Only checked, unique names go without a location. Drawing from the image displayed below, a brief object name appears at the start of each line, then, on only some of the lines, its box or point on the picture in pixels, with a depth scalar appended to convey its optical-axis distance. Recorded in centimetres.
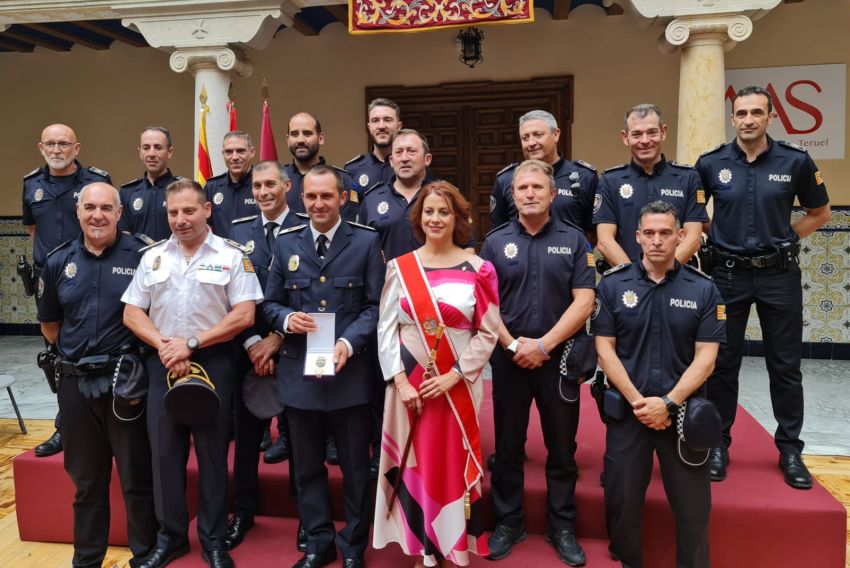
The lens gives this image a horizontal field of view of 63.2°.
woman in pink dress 268
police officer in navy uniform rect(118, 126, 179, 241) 412
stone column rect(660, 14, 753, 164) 497
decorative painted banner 521
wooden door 736
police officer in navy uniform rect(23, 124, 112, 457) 414
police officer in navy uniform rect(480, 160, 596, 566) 289
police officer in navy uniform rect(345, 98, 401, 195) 404
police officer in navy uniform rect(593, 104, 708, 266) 330
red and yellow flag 537
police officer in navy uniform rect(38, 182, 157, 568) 295
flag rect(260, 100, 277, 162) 532
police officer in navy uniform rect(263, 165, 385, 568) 286
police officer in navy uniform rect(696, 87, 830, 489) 333
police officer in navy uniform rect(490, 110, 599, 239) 335
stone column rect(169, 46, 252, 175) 564
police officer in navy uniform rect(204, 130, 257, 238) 395
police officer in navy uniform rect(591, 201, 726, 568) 270
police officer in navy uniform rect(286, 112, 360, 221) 389
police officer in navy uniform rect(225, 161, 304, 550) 307
